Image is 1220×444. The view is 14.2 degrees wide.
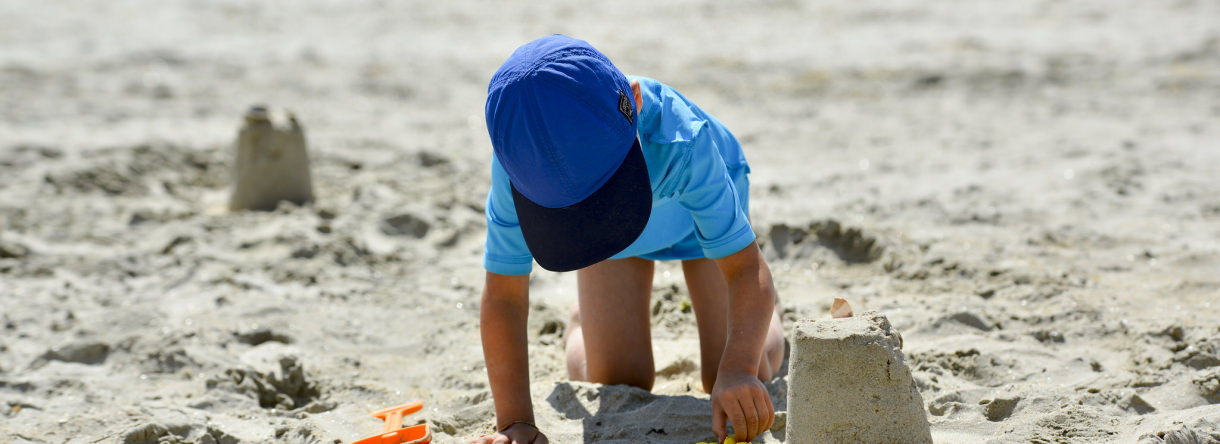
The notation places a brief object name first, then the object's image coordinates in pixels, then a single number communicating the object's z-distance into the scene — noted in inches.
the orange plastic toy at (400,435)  230.3
